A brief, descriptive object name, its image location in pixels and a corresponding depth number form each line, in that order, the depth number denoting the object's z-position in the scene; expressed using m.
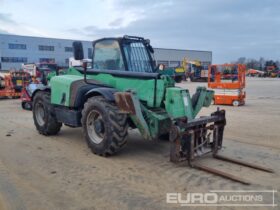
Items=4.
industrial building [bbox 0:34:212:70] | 43.83
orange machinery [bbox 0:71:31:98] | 13.71
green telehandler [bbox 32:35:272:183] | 3.96
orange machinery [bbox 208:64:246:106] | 10.69
